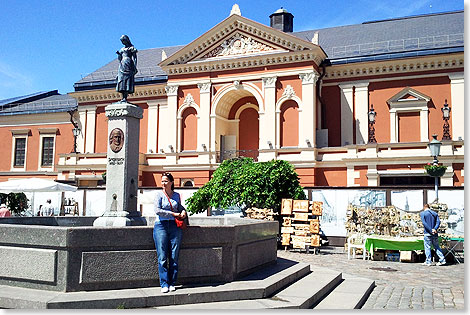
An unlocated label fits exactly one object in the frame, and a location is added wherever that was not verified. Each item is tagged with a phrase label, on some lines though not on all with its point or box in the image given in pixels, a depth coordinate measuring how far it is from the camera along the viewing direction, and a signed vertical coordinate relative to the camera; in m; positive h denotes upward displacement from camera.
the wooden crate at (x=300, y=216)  15.80 -0.57
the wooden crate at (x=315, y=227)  15.57 -0.91
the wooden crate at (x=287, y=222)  16.16 -0.78
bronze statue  9.71 +2.67
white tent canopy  19.09 +0.40
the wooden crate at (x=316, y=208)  15.65 -0.28
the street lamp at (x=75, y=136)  30.70 +3.93
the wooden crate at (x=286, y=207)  16.06 -0.27
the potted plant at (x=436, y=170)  16.45 +1.08
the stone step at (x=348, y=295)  7.45 -1.66
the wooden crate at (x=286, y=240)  15.99 -1.38
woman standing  6.69 -0.57
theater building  24.94 +5.57
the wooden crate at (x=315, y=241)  15.45 -1.36
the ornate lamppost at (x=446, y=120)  23.16 +4.16
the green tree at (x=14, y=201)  21.52 -0.25
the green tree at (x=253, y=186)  16.80 +0.46
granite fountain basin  6.41 -0.85
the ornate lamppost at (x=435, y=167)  15.94 +1.19
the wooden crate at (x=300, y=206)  15.87 -0.22
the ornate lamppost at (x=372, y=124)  25.31 +4.27
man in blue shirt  13.34 -0.93
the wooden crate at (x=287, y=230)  16.02 -1.04
